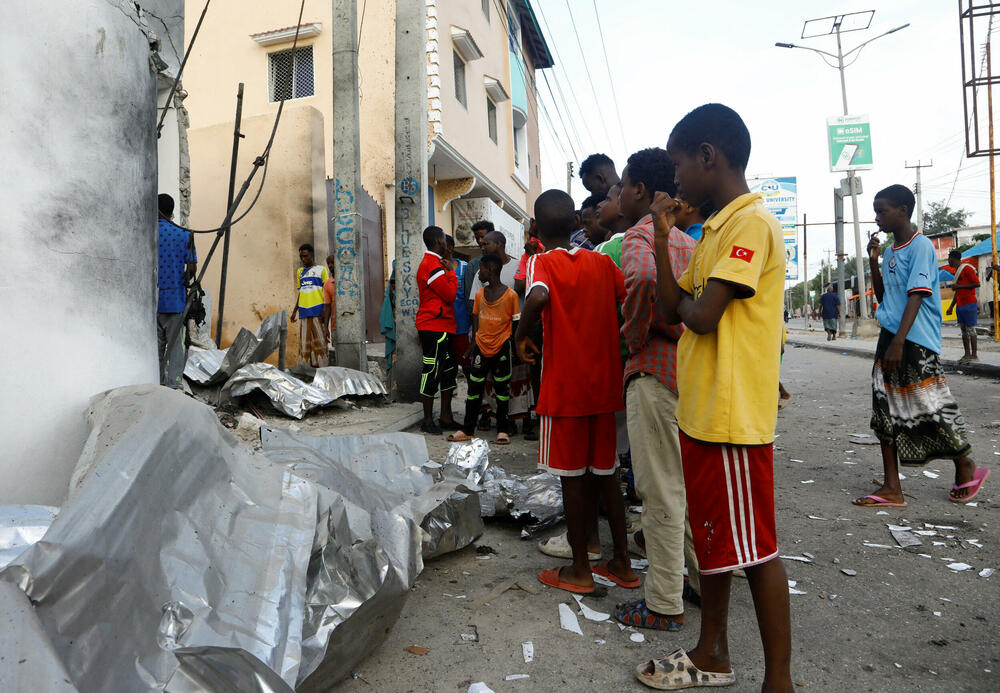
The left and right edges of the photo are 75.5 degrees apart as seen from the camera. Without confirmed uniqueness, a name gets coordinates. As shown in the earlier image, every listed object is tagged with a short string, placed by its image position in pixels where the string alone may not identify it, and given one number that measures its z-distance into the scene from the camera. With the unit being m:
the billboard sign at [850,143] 20.25
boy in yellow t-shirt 1.73
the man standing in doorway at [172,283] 5.54
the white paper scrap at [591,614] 2.41
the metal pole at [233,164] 5.36
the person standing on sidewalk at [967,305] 9.72
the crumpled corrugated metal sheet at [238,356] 6.24
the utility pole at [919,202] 40.58
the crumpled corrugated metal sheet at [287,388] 5.96
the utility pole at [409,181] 7.13
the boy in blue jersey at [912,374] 3.59
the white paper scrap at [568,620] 2.33
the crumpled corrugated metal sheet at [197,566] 1.27
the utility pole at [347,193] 7.05
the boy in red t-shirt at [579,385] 2.63
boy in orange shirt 5.83
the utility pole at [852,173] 20.53
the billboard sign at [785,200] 25.61
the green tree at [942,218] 49.53
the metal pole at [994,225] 10.26
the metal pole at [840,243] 21.38
